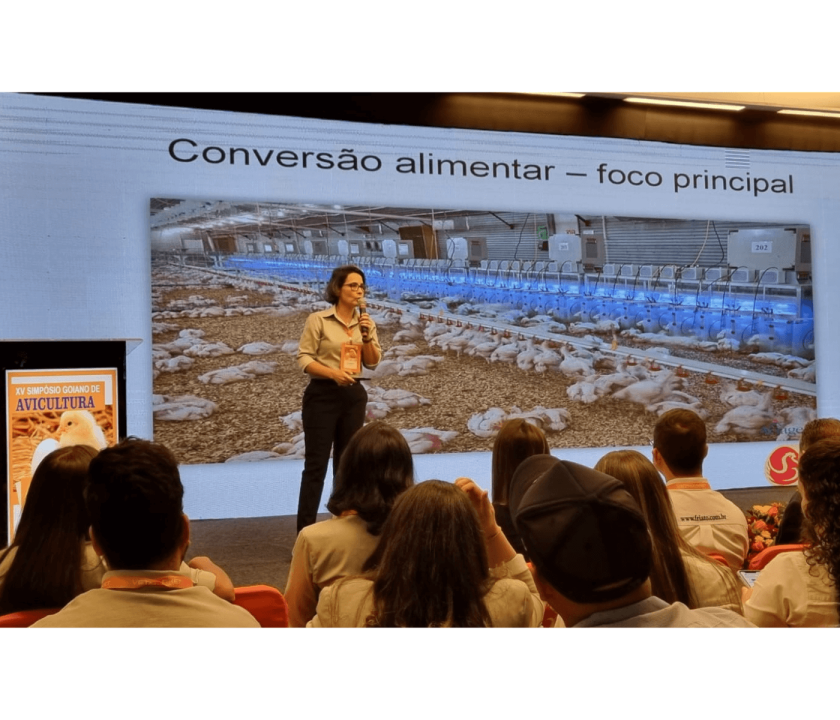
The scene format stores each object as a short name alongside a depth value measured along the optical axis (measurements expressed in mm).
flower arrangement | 3174
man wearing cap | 1377
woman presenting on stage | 4816
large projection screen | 5234
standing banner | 3396
